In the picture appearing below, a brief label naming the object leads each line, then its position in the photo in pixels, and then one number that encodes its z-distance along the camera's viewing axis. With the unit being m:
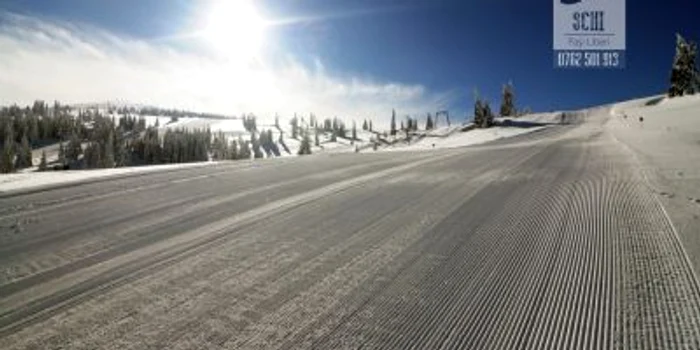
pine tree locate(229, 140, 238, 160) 139.56
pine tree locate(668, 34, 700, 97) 82.81
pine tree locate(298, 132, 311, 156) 139.90
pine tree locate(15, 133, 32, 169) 118.69
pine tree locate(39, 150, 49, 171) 105.24
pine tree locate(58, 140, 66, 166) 127.49
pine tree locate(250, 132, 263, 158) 181.49
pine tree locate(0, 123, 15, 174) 93.06
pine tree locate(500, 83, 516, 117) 118.75
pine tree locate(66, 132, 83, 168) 131.88
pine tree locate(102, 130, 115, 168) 114.00
